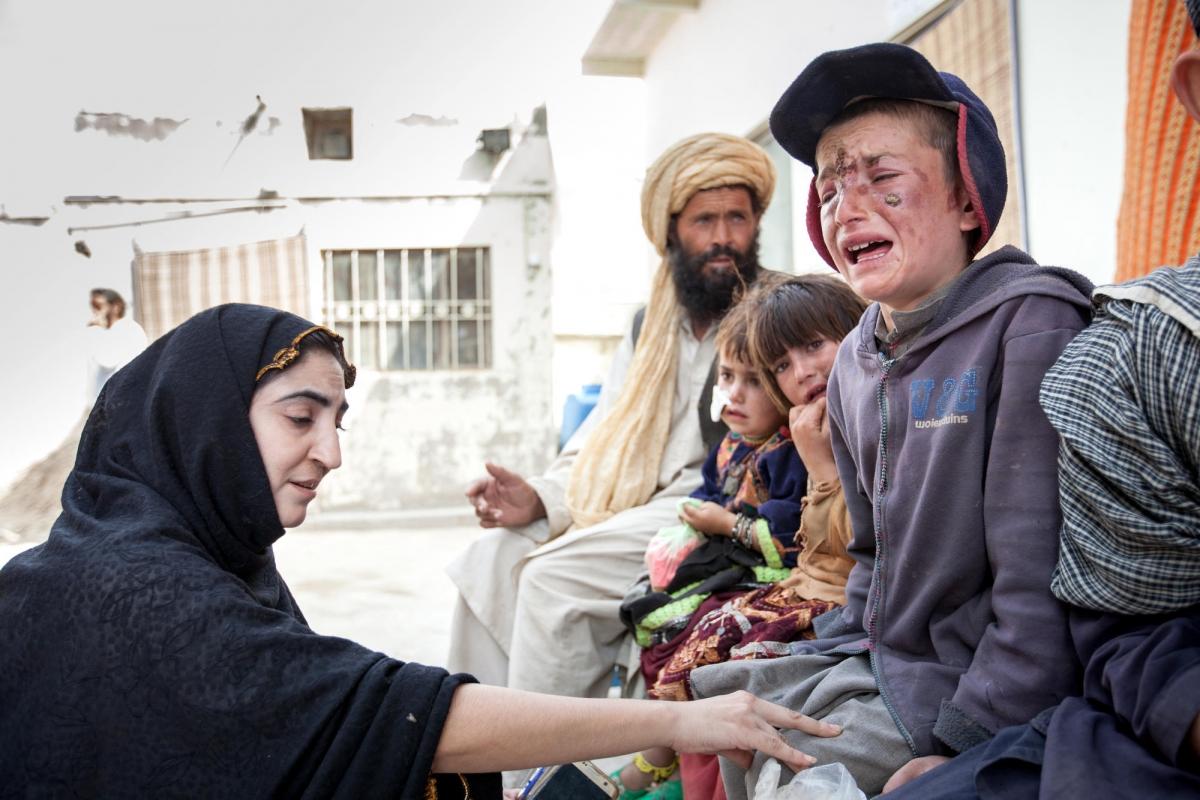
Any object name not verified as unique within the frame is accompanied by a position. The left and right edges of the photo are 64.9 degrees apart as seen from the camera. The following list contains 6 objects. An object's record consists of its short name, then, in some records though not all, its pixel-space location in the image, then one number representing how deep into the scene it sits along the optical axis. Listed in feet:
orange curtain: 8.86
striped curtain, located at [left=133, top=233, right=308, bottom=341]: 39.01
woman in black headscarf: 4.97
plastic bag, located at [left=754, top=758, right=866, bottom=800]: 4.97
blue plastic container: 27.73
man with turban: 10.43
